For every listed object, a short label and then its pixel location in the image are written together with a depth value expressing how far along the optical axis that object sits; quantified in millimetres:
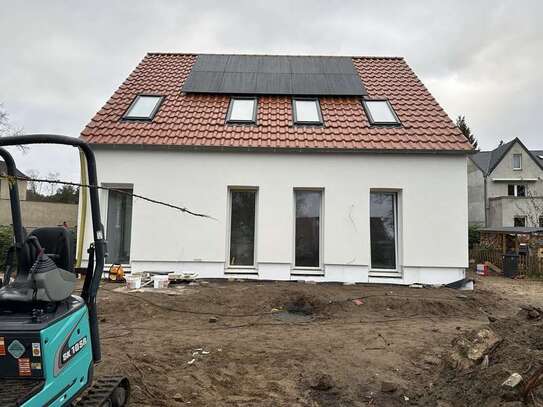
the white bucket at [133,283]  7969
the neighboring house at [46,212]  30406
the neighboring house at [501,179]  35469
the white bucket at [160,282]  8117
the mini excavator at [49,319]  2359
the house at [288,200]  9008
